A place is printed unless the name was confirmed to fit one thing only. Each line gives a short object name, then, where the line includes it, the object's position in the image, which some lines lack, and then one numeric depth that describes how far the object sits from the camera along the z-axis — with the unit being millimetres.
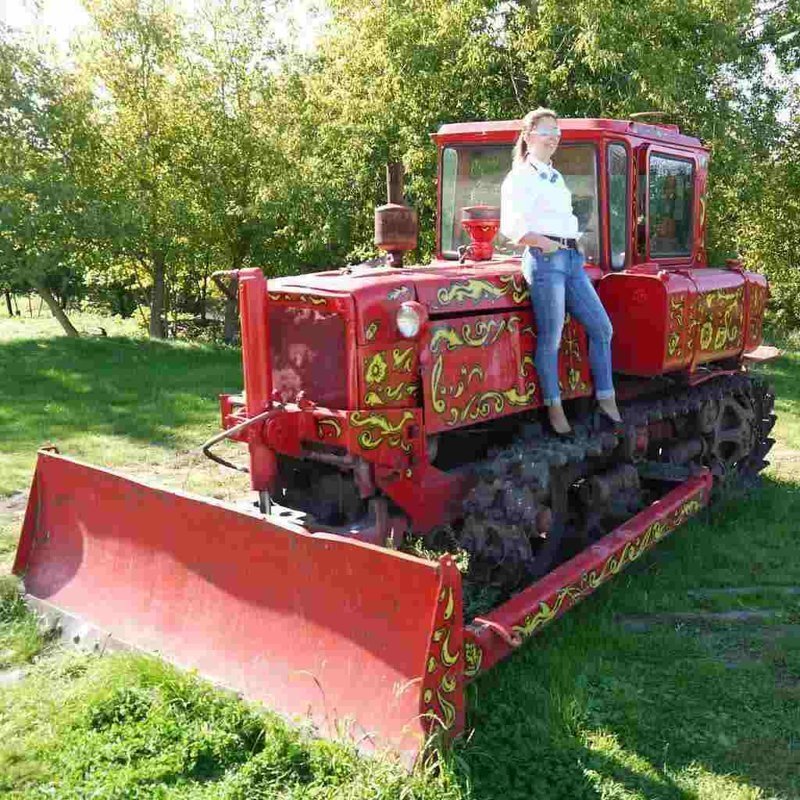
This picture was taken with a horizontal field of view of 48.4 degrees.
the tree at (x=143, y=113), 17203
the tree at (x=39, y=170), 15648
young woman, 4602
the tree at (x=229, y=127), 17547
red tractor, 3508
